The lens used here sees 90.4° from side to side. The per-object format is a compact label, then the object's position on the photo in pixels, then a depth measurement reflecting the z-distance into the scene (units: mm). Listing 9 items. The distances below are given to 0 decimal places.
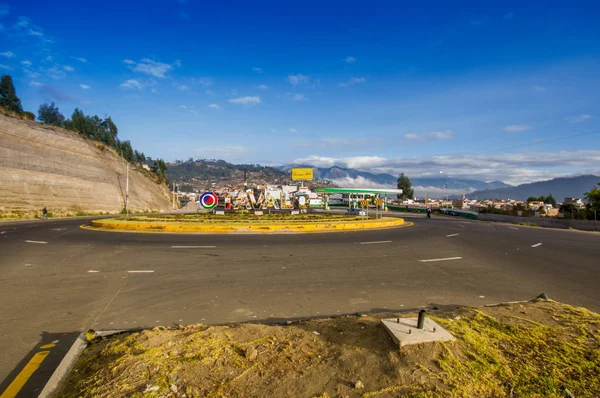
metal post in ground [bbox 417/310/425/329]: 3389
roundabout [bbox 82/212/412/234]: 16906
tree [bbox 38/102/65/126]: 59750
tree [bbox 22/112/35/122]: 41969
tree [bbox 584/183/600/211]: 34438
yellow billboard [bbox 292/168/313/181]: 66438
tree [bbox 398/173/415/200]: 88000
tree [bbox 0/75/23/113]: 48241
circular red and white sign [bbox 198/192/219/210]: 24750
